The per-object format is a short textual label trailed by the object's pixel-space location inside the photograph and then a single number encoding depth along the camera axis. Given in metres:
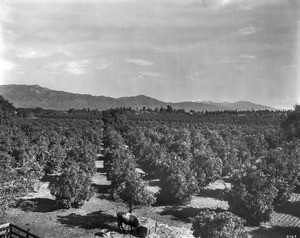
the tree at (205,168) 40.09
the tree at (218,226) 20.42
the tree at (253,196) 29.86
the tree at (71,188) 32.72
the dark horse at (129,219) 27.42
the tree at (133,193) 30.44
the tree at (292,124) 78.62
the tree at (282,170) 34.44
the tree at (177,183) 34.88
